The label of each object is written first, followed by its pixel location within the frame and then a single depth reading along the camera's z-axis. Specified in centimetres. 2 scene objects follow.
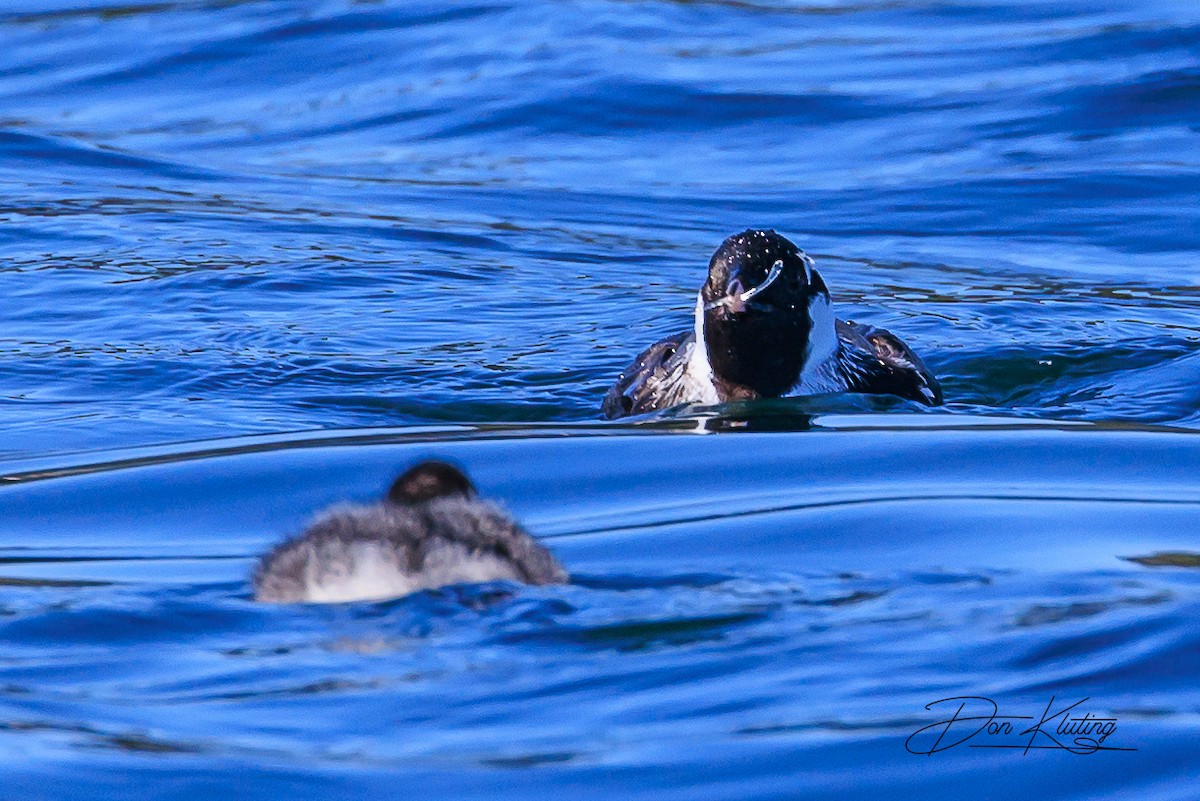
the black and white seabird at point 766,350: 1877
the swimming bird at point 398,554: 1037
